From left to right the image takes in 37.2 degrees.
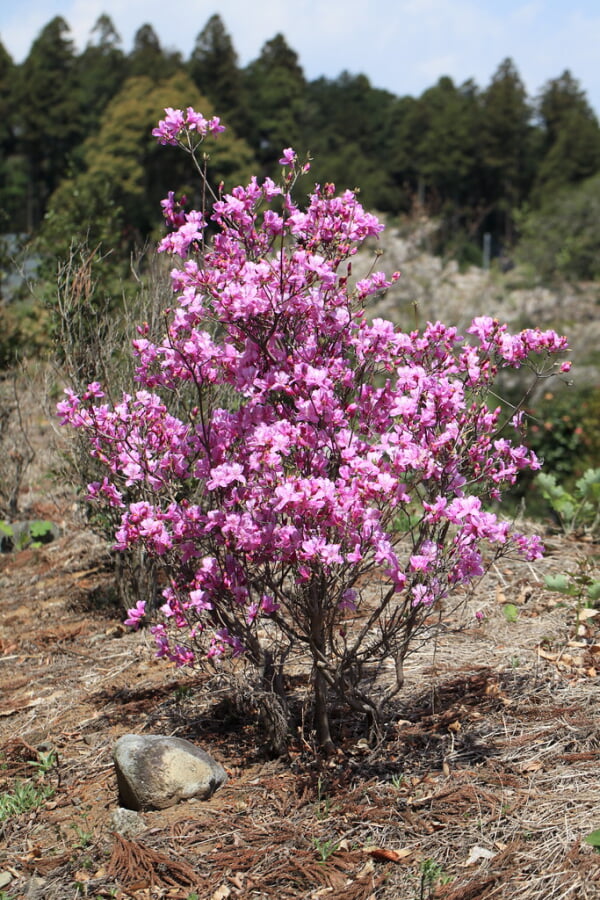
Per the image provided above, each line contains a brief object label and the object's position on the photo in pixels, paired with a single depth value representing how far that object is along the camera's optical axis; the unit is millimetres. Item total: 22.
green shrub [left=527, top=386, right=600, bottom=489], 11016
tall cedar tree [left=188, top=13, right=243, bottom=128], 48375
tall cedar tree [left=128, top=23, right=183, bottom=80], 50125
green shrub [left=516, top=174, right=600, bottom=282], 28734
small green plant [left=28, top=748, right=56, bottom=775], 3294
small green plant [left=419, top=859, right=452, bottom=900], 2439
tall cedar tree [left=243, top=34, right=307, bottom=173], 48969
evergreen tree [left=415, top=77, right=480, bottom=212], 55469
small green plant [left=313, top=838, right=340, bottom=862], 2639
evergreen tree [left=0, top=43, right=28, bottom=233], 47625
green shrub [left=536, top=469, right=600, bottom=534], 4945
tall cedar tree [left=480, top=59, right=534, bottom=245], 55000
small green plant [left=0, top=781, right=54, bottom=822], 3047
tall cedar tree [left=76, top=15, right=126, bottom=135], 53281
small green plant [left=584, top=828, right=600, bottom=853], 2250
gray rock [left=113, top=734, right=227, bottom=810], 2918
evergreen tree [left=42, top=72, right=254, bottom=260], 38656
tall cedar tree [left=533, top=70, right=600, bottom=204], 50794
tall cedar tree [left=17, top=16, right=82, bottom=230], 48594
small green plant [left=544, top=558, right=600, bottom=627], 3924
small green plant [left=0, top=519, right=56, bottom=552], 6293
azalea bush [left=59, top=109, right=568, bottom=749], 2586
